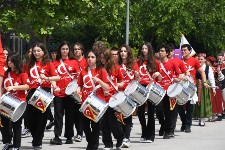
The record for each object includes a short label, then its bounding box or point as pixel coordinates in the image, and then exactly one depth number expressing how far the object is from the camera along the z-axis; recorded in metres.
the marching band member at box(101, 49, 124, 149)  10.41
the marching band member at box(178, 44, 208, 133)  14.39
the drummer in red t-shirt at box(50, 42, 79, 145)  12.00
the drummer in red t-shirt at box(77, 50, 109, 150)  10.01
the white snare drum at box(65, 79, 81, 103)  11.56
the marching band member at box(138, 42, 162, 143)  11.99
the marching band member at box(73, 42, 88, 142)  12.32
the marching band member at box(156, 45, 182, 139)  12.73
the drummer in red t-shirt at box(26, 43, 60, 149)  11.15
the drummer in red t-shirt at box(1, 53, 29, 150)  10.34
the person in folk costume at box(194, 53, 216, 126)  16.69
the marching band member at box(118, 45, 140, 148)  11.42
